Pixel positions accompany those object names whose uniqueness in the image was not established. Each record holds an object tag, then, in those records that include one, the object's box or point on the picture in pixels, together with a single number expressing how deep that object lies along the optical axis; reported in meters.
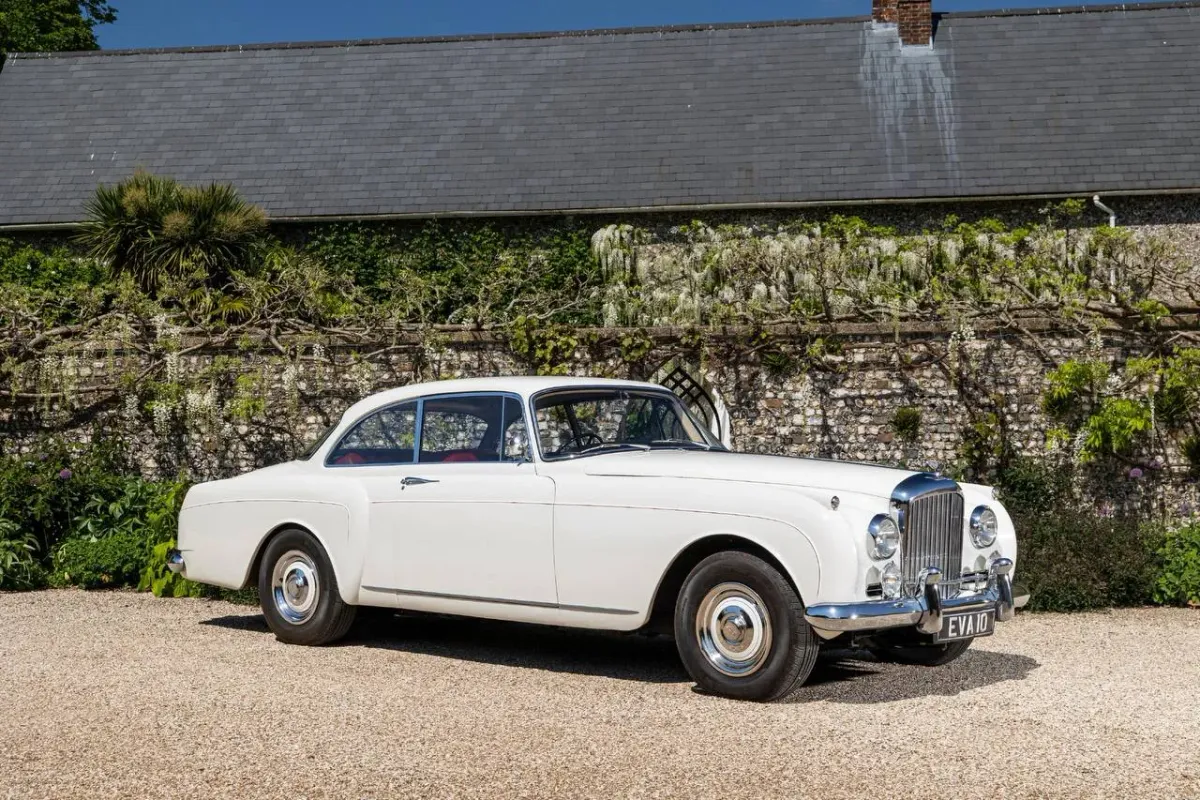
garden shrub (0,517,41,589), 10.62
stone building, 18.42
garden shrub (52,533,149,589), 10.55
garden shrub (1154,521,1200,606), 9.61
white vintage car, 5.84
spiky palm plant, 14.31
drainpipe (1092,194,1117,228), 17.69
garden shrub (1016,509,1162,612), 9.31
